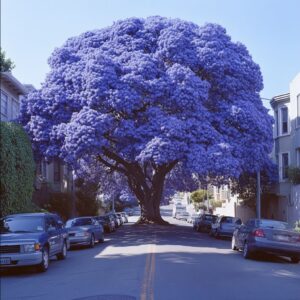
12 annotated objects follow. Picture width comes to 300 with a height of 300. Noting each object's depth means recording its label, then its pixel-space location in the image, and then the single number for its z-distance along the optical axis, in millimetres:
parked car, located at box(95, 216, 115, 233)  35781
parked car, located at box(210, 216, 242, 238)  30500
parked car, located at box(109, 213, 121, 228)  40194
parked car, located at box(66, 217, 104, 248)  22625
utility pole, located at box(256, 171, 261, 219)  30956
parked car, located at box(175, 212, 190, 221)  73894
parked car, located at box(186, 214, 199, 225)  61156
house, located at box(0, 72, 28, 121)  33434
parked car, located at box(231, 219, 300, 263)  17156
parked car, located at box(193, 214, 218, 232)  38781
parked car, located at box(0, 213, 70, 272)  14266
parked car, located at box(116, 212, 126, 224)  49625
